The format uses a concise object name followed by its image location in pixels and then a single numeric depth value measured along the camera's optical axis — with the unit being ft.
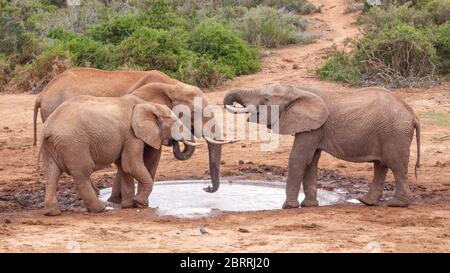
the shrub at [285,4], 93.91
